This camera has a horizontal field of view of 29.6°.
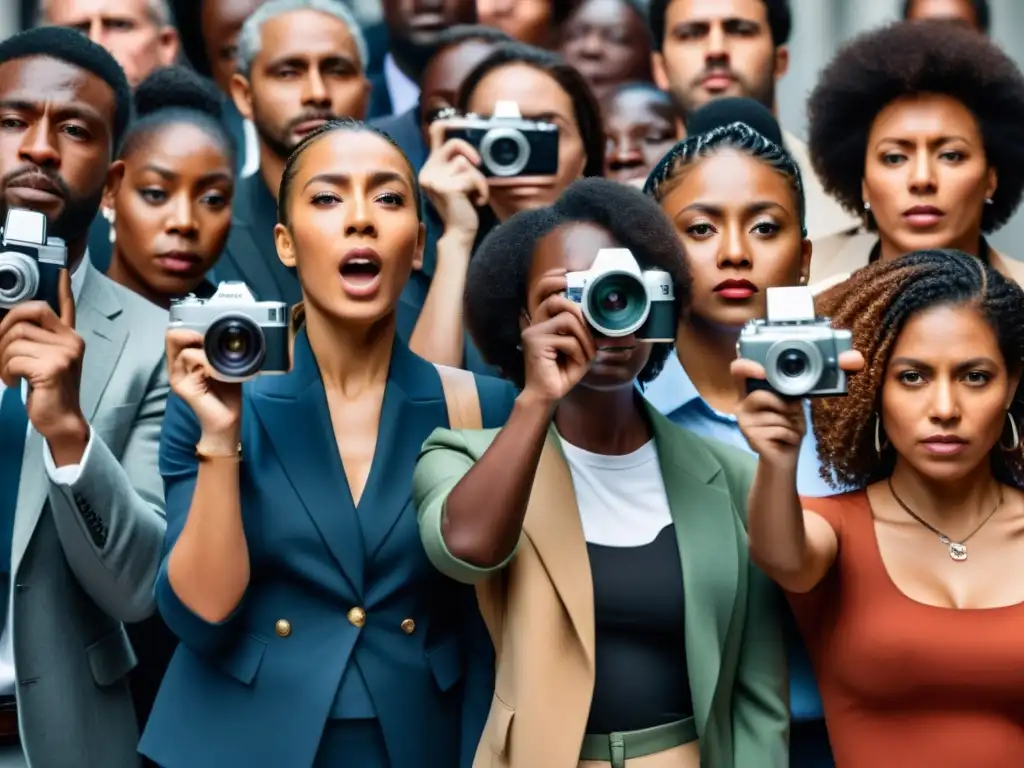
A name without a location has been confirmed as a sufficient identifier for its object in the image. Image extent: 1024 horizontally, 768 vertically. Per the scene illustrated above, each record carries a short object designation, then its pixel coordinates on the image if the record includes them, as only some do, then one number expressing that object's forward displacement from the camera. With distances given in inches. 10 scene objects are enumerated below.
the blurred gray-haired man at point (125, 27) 225.8
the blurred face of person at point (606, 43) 244.7
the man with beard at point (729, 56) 222.8
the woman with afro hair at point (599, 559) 137.0
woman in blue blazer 139.9
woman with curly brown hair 141.0
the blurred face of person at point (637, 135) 221.6
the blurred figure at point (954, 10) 236.4
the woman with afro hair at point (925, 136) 182.7
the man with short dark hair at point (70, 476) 150.7
